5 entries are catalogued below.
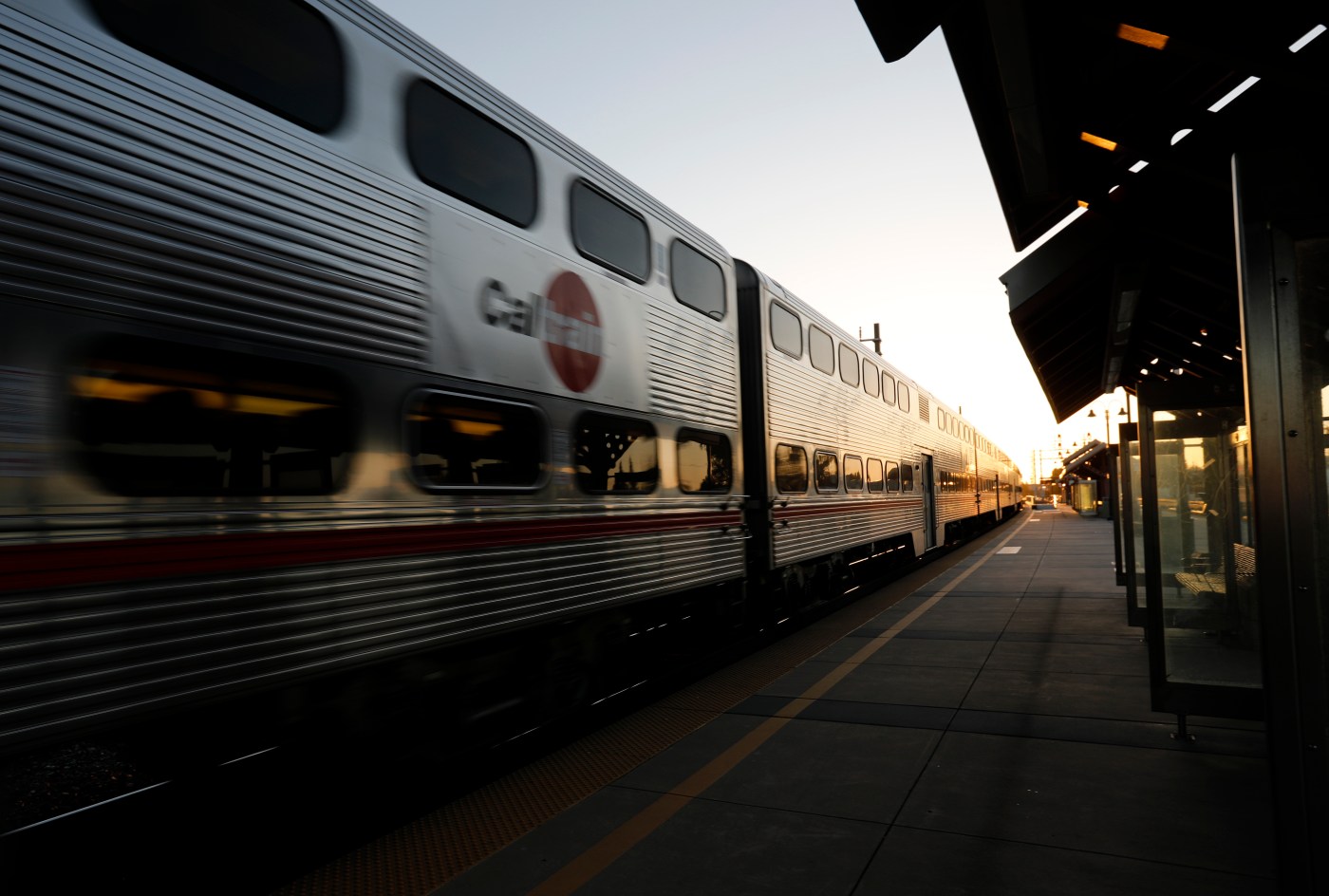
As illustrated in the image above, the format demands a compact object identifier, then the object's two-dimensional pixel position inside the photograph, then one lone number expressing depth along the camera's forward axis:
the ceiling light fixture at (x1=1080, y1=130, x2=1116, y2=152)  4.45
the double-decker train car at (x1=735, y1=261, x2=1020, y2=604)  8.45
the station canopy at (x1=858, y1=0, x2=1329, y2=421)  3.14
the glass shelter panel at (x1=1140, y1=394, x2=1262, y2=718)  4.60
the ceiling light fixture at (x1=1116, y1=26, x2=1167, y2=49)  3.22
